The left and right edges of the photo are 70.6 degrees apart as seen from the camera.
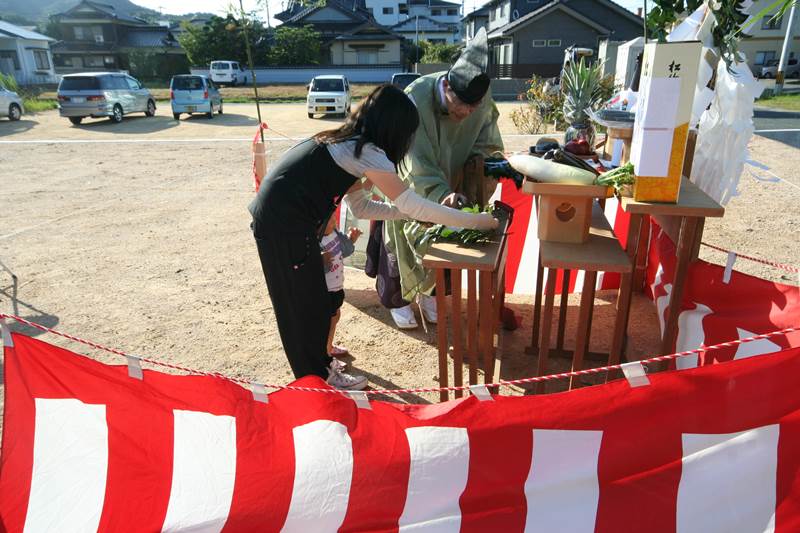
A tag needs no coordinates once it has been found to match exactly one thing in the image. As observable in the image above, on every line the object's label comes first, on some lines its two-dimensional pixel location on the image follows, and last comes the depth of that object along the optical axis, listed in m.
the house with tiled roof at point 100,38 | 43.91
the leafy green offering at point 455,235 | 2.60
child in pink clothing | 2.98
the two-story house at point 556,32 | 30.84
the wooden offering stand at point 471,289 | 2.42
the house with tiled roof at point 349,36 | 39.81
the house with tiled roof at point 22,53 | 32.25
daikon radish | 2.42
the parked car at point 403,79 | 17.27
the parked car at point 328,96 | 18.20
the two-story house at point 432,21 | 54.28
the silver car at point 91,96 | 16.33
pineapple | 3.40
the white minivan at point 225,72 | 33.22
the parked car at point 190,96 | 18.31
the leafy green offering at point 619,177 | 2.26
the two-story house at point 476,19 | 45.84
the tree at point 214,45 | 36.66
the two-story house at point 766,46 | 33.00
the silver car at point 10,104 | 17.00
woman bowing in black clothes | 2.30
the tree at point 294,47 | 36.81
